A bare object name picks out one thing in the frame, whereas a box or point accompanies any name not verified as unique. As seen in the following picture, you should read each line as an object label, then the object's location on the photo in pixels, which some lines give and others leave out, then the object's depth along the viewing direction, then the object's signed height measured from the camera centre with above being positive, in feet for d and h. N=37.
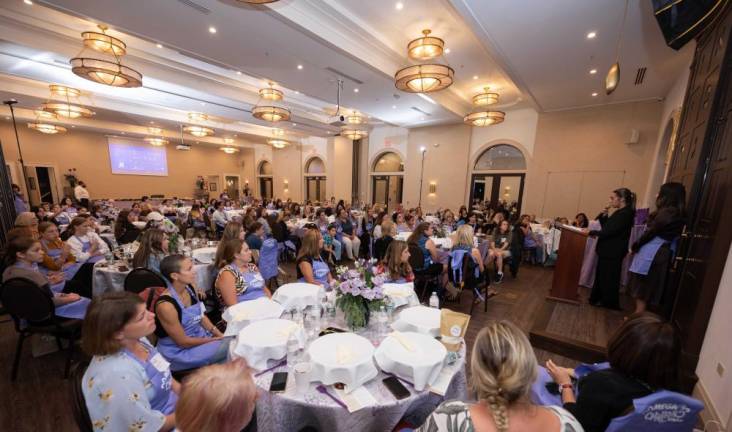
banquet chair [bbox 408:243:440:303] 12.78 -4.33
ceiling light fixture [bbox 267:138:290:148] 40.99 +5.32
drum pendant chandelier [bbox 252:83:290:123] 23.38 +5.84
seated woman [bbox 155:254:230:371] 6.13 -3.78
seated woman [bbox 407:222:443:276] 13.21 -3.41
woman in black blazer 11.31 -2.65
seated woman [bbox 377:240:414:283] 9.37 -2.91
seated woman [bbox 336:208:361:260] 21.52 -4.70
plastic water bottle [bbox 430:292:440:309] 6.87 -3.10
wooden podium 12.64 -3.83
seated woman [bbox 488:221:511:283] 16.84 -4.26
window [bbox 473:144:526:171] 31.45 +3.04
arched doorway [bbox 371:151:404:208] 42.47 +0.15
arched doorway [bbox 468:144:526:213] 31.42 +0.86
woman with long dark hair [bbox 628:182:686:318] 9.10 -2.16
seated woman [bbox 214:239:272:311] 7.96 -3.27
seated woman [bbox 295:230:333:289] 9.59 -3.13
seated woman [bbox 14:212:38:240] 13.46 -2.72
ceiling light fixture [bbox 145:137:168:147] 42.37 +5.14
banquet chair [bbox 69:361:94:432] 3.68 -3.25
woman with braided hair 3.07 -2.57
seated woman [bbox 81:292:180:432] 3.75 -2.97
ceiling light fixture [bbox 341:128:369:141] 31.40 +5.48
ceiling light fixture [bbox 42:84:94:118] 22.79 +5.44
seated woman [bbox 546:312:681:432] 3.81 -2.70
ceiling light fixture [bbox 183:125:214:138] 33.22 +5.64
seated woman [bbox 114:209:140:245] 16.05 -3.61
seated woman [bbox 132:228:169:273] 9.52 -2.83
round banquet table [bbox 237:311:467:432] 4.09 -3.65
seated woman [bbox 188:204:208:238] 25.18 -4.56
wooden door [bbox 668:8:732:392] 7.24 -0.27
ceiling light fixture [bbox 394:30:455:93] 14.73 +6.13
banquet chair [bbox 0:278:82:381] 7.40 -4.16
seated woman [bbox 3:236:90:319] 8.02 -3.10
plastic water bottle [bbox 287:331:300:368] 5.00 -3.24
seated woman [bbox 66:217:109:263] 12.42 -3.55
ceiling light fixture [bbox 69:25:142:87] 15.05 +6.08
